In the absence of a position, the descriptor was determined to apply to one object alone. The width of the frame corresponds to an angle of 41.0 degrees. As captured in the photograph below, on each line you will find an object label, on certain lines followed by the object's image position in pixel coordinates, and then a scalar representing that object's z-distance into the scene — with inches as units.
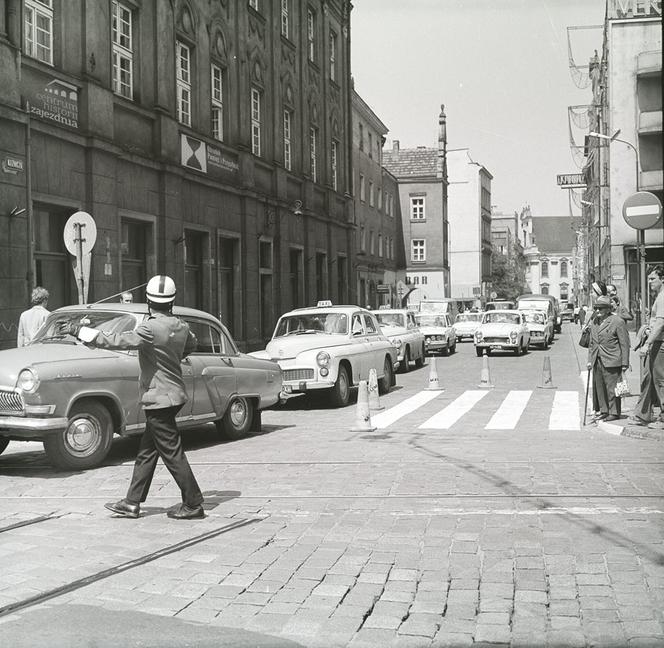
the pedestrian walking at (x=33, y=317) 498.6
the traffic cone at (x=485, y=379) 747.1
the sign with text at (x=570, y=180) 3297.2
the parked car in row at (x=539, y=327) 1333.7
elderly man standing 475.5
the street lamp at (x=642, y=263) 552.5
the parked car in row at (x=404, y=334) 981.2
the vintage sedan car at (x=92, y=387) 347.6
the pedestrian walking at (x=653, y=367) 425.1
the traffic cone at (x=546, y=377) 735.7
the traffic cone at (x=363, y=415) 473.7
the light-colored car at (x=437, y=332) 1233.4
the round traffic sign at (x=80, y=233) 531.5
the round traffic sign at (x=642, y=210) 500.4
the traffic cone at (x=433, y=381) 733.9
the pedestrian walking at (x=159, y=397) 266.7
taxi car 607.5
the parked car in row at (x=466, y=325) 1624.0
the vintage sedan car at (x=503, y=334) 1186.0
